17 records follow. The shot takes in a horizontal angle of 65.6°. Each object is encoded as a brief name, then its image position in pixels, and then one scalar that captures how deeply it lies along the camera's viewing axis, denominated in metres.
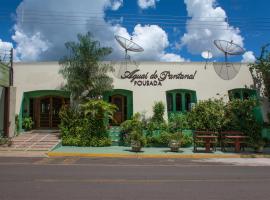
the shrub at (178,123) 12.82
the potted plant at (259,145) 11.44
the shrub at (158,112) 13.72
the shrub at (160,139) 12.33
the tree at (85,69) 12.90
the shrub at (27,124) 13.78
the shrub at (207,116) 12.47
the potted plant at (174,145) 11.21
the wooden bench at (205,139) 11.30
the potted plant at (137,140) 11.03
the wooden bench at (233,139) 11.53
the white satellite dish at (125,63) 14.20
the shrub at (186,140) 12.38
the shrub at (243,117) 12.44
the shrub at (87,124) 12.19
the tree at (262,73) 13.36
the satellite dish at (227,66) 14.69
